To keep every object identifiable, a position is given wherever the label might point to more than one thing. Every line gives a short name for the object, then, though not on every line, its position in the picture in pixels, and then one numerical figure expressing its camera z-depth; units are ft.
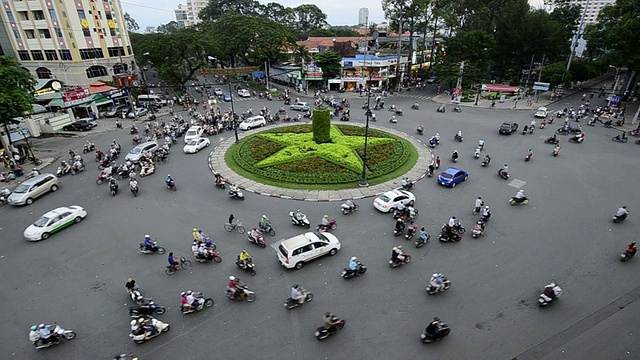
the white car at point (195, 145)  104.12
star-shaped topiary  92.48
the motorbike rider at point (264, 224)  62.08
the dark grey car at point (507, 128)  120.18
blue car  80.33
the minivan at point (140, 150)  97.29
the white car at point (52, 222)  61.72
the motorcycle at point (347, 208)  68.85
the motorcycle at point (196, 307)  44.78
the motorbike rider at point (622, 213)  63.36
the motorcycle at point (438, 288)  47.39
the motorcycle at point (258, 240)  58.65
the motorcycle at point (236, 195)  74.49
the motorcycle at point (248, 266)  52.16
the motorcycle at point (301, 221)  64.22
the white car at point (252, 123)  127.54
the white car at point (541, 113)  141.18
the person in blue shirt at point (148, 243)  56.49
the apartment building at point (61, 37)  160.04
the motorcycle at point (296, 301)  45.63
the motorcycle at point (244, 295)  46.84
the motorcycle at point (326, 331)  40.88
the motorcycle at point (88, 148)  107.96
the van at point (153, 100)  170.09
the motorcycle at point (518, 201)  72.18
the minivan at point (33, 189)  74.08
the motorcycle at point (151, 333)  40.47
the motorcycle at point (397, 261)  52.90
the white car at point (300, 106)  158.84
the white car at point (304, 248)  52.39
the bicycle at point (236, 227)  63.38
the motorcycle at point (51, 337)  39.63
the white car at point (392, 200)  68.90
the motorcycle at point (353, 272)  50.78
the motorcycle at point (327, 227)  63.16
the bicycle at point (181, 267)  52.90
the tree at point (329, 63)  198.58
